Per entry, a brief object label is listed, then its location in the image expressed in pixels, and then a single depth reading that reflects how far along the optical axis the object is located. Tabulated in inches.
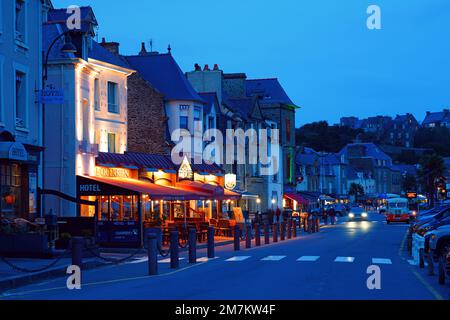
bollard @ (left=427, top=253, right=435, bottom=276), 853.8
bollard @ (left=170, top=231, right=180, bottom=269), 957.2
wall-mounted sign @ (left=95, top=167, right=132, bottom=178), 1565.0
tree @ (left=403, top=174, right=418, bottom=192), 6033.5
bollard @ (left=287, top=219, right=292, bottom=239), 1808.6
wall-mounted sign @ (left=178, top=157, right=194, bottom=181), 1761.8
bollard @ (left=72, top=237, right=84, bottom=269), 852.6
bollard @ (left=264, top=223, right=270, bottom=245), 1550.4
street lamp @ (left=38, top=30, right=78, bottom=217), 1199.6
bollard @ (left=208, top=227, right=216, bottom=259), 1128.8
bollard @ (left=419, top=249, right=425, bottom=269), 962.2
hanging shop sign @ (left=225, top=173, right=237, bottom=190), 2068.2
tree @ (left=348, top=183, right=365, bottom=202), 5871.1
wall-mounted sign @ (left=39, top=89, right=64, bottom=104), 1175.0
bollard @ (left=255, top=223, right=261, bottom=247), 1477.1
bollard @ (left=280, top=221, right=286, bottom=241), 1727.4
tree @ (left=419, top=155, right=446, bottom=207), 3415.4
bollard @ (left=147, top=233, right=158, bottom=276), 872.9
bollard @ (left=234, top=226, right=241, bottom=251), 1327.5
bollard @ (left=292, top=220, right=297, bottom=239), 1886.1
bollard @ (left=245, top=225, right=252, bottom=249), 1418.6
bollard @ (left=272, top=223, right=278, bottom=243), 1642.5
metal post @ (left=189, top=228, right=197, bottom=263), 1042.7
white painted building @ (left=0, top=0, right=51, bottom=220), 1165.1
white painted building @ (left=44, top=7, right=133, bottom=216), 1465.3
